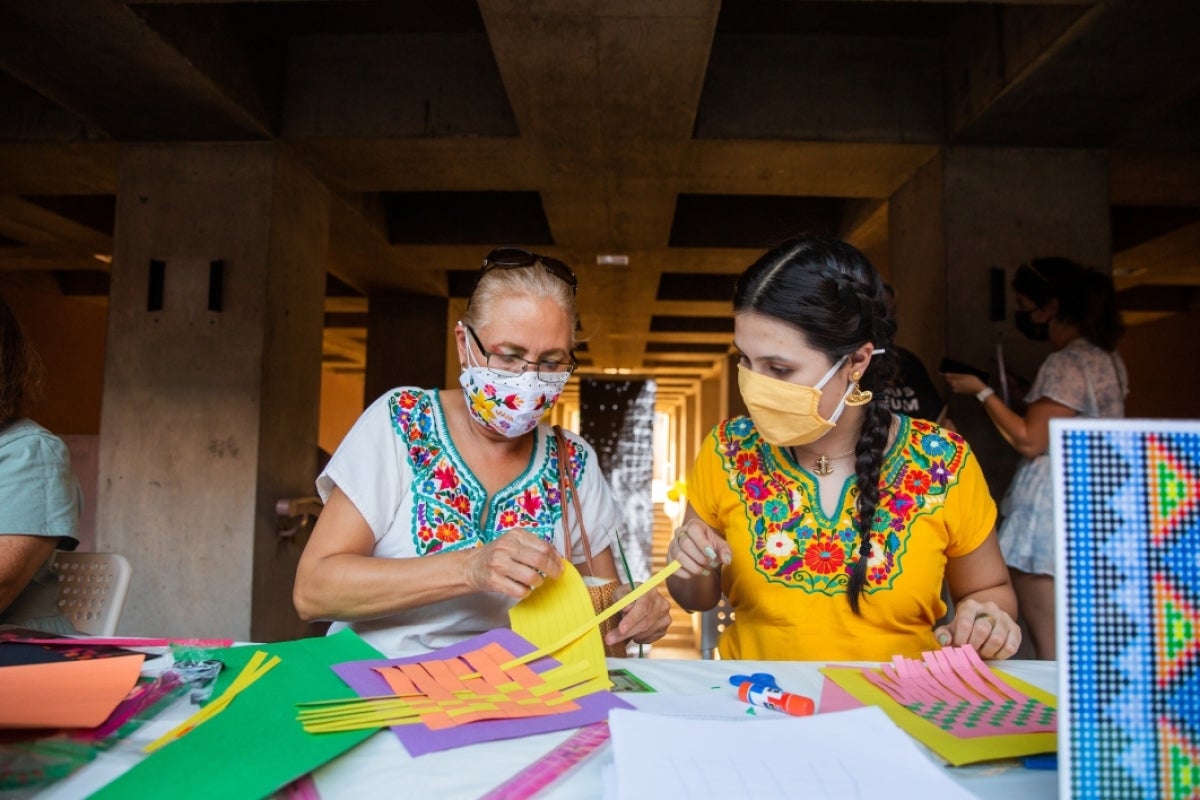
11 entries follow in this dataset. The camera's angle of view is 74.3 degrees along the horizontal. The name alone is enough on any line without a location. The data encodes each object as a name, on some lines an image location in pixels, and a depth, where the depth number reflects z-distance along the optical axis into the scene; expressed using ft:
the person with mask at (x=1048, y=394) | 10.11
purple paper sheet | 2.80
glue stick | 3.30
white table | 2.49
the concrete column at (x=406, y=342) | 26.55
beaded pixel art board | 2.11
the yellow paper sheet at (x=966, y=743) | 2.74
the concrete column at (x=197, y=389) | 13.37
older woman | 4.78
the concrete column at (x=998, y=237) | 13.34
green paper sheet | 2.35
